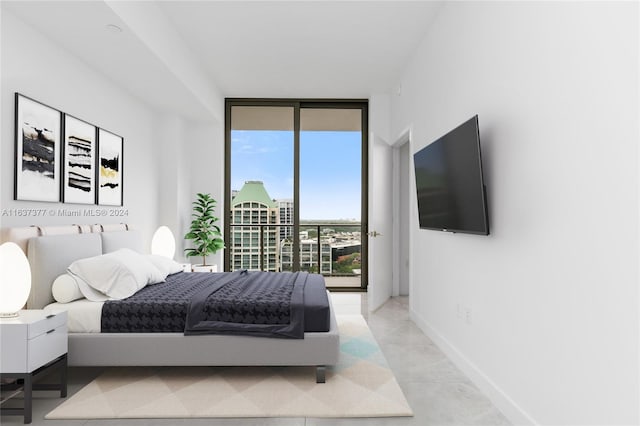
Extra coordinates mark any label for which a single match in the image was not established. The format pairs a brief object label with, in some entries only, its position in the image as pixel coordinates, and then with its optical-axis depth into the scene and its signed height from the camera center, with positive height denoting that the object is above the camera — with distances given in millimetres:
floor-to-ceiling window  6156 +544
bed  2711 -867
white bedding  2740 -669
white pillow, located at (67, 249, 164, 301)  2920 -404
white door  5191 -44
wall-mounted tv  2432 +251
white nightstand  2203 -715
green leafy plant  5375 -186
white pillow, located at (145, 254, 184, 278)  3730 -429
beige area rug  2326 -1099
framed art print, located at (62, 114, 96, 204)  3297 +508
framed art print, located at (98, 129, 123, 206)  3822 +507
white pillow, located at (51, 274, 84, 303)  2812 -479
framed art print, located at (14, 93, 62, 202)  2771 +508
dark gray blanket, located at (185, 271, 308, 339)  2723 -654
